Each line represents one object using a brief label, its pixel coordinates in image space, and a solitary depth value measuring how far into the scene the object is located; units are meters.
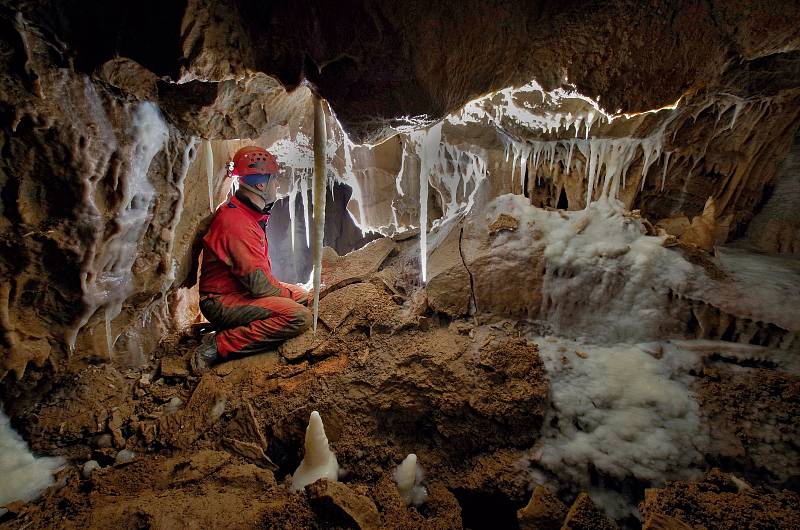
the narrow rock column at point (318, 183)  2.64
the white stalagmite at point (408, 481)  2.31
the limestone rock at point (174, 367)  3.09
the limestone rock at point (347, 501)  1.82
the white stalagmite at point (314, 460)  2.23
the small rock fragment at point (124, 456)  2.38
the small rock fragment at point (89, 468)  2.28
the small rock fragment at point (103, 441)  2.50
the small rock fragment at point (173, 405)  2.77
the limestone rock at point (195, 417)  2.51
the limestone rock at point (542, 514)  1.96
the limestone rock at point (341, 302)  3.47
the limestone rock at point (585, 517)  1.85
